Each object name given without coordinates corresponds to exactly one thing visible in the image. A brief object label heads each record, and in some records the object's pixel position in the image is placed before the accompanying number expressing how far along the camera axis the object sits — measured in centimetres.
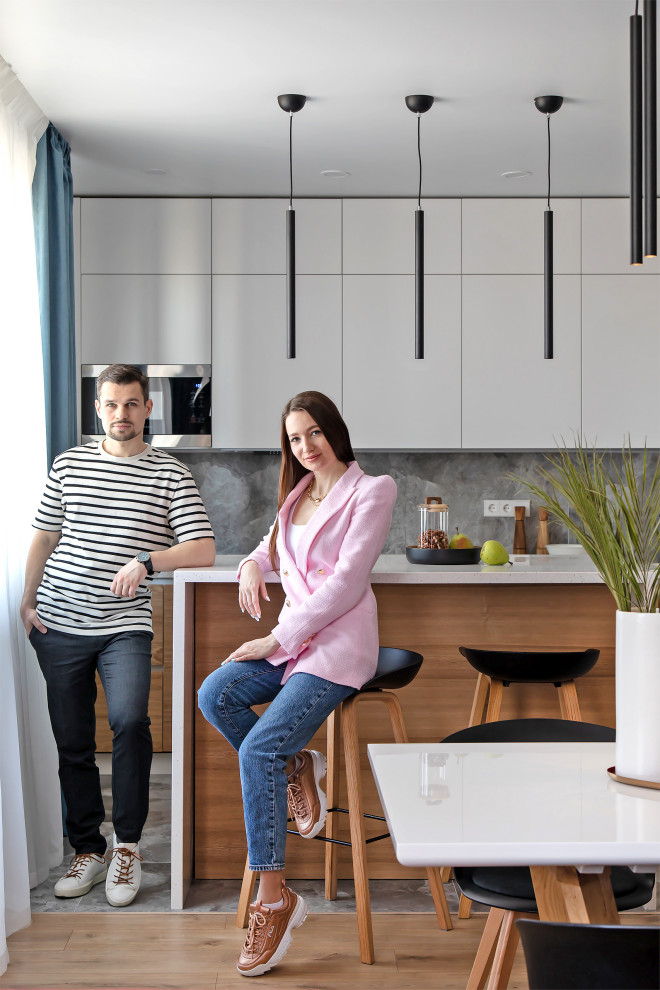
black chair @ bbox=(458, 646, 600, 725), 228
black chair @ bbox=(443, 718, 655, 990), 149
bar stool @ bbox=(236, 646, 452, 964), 227
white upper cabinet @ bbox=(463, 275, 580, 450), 419
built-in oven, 416
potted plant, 132
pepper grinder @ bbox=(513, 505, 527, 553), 447
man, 264
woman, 214
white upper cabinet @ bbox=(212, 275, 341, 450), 418
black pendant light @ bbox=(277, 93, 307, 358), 309
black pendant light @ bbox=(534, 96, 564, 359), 313
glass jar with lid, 283
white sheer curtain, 243
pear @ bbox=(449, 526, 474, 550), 282
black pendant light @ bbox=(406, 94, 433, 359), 310
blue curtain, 318
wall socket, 452
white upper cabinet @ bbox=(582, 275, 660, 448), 420
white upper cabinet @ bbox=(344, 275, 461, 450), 418
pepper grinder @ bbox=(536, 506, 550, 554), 449
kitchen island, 269
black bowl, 277
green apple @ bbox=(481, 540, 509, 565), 278
